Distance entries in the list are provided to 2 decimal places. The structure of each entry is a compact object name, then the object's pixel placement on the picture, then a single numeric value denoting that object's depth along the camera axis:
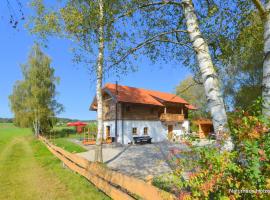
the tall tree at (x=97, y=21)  5.99
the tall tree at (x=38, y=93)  33.75
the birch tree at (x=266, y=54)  3.41
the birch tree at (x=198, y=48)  3.92
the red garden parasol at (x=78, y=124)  37.36
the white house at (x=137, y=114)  29.14
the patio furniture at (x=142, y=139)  28.44
